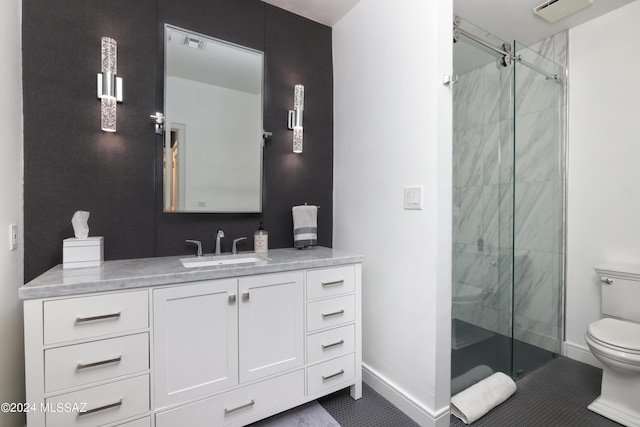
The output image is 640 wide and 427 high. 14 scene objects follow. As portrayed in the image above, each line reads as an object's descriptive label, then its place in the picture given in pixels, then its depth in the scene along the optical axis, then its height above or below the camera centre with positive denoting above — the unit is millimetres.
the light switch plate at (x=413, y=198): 1630 +78
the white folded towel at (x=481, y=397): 1631 -1096
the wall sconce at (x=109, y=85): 1550 +671
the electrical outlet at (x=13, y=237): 1293 -124
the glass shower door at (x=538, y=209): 2207 +25
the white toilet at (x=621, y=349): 1550 -739
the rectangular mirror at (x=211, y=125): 1754 +549
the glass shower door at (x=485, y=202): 1946 +64
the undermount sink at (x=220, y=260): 1628 -292
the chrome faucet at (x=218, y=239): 1865 -183
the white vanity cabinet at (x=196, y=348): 1124 -637
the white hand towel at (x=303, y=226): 2066 -107
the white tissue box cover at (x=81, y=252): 1404 -209
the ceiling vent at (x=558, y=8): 1968 +1427
